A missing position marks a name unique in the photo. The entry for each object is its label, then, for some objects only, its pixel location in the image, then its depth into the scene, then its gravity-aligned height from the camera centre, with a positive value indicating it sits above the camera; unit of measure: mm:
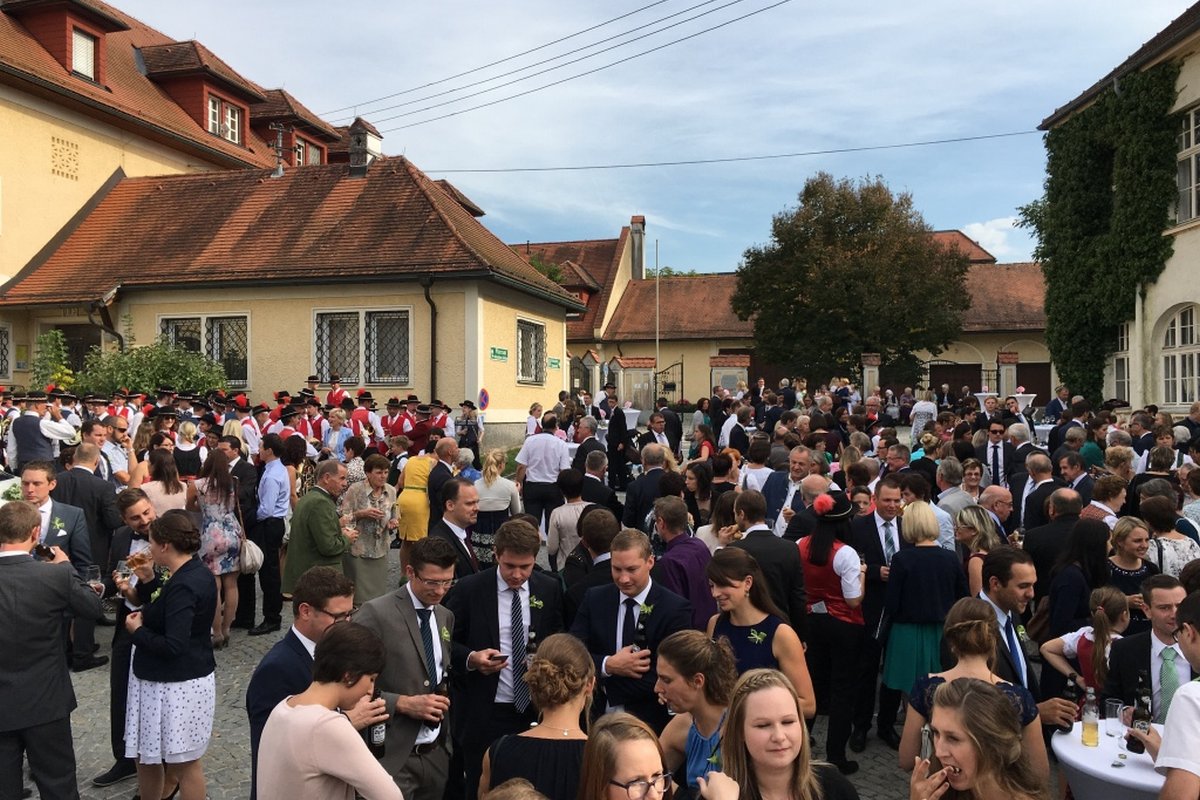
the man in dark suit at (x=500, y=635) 4773 -1195
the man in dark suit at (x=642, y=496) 8477 -856
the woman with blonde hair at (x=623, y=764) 2859 -1110
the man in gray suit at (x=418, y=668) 4102 -1225
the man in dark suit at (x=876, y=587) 6625 -1345
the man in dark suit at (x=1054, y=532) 6746 -970
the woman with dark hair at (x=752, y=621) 4461 -1071
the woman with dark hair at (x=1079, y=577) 5762 -1105
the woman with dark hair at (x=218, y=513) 8453 -970
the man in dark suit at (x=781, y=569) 5688 -1022
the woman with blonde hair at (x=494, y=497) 8781 -890
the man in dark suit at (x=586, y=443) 11813 -523
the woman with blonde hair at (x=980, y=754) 2998 -1139
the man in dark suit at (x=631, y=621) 4668 -1106
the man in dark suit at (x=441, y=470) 9414 -669
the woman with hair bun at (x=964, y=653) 4070 -1113
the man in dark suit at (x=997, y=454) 11477 -691
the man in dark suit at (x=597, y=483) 8703 -755
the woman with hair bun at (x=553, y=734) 3365 -1217
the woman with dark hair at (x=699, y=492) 8469 -840
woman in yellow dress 9320 -949
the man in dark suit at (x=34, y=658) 4777 -1285
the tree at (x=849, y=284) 35250 +4424
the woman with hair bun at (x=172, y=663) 4977 -1412
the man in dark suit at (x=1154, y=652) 4578 -1264
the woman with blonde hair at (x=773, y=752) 3002 -1130
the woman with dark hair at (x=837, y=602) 6258 -1366
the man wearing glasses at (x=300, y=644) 3951 -1037
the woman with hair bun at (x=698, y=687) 3668 -1118
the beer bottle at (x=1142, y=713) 4203 -1468
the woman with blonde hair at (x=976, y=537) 6336 -948
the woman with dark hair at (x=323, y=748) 3291 -1205
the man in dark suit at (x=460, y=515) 6410 -766
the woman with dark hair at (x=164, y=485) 8484 -716
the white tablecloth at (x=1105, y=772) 3971 -1630
